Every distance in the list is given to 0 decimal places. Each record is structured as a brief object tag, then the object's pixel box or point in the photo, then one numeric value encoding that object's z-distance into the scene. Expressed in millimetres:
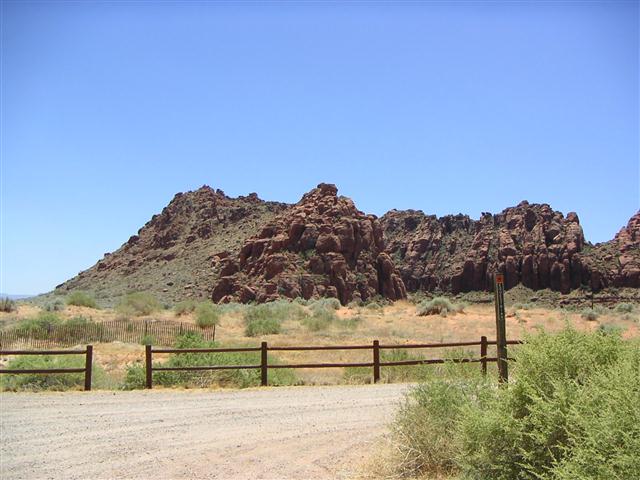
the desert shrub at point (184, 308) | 52281
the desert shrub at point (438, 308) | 53469
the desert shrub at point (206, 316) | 43344
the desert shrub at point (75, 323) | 33188
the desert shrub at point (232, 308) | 53719
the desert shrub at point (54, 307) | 48162
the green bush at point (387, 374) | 17984
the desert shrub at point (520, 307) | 59306
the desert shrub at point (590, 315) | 47631
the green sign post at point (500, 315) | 9266
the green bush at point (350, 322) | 43397
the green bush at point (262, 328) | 38531
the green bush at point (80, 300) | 53688
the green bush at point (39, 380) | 17414
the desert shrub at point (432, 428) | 7500
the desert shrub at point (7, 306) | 45969
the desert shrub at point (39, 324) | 31656
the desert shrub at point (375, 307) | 62044
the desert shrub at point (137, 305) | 50569
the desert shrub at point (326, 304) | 58469
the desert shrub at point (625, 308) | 56456
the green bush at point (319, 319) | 41812
